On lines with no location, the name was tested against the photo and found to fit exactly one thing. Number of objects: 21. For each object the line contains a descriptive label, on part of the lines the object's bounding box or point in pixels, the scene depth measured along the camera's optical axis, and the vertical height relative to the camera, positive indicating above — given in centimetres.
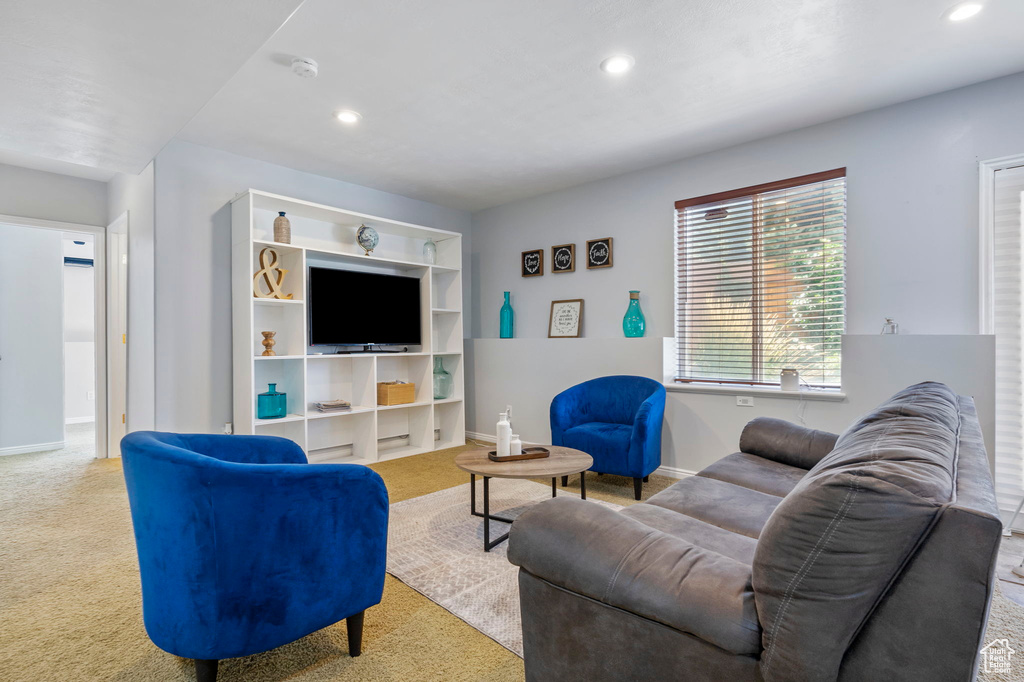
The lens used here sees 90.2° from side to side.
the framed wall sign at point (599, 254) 454 +77
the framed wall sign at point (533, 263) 506 +77
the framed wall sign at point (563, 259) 480 +78
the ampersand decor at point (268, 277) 388 +49
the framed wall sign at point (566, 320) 476 +19
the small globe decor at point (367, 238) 445 +90
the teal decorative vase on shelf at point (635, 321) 427 +15
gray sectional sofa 82 -48
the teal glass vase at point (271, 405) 385 -49
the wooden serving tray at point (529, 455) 275 -64
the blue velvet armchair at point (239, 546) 139 -59
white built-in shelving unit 383 -5
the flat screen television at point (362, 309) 424 +28
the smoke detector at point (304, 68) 262 +142
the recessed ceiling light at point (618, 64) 264 +145
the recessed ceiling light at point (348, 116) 324 +145
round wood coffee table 252 -66
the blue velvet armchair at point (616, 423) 338 -62
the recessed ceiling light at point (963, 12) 222 +145
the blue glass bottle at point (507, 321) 525 +20
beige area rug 199 -106
